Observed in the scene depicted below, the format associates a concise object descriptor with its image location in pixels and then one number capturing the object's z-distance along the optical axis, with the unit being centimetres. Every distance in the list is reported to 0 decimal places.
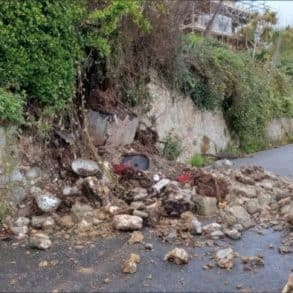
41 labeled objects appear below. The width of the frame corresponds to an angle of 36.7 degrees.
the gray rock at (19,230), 493
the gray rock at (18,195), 536
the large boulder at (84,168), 584
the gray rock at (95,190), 546
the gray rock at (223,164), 812
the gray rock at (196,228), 494
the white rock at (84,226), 502
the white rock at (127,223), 498
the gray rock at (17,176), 541
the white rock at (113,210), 528
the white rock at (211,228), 498
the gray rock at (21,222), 508
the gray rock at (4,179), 529
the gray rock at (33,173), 561
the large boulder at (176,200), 538
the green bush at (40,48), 559
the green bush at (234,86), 945
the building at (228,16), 1505
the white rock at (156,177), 615
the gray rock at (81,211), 522
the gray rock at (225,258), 410
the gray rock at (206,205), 557
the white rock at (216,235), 487
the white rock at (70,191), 545
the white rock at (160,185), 578
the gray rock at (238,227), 516
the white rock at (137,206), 535
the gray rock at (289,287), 362
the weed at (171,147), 849
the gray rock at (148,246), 455
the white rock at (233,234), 491
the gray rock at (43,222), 504
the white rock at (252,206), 575
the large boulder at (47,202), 524
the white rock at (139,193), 558
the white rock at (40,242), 455
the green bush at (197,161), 906
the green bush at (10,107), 529
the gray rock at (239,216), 535
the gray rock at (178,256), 418
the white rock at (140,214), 518
